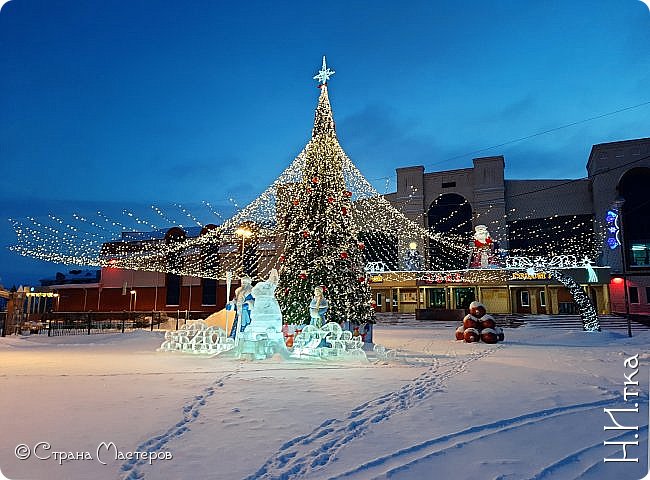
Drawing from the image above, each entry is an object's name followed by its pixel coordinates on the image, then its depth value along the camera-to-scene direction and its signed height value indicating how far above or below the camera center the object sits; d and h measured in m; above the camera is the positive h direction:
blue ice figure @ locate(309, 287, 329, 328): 11.89 -0.27
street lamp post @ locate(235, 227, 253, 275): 15.83 +2.40
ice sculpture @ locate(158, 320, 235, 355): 12.12 -1.26
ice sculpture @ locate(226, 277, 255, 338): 11.98 -0.18
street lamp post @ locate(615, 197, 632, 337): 30.61 +4.45
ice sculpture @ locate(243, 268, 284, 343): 11.40 -0.51
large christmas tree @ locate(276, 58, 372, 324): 13.23 +1.46
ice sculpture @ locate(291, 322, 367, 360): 10.77 -1.18
